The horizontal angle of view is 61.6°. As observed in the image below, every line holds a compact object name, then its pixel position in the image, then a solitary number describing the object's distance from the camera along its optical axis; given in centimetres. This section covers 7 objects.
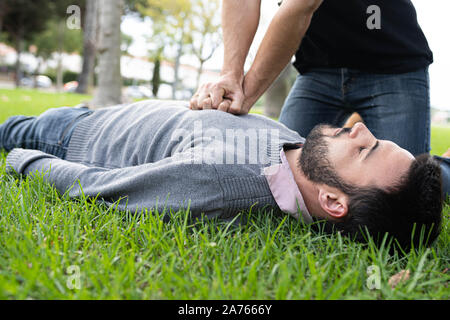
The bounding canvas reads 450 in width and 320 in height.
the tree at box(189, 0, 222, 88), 1980
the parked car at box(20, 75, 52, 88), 4382
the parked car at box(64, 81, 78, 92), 3508
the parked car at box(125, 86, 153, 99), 3647
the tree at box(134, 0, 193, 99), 1975
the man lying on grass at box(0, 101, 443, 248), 169
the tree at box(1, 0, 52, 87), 2433
